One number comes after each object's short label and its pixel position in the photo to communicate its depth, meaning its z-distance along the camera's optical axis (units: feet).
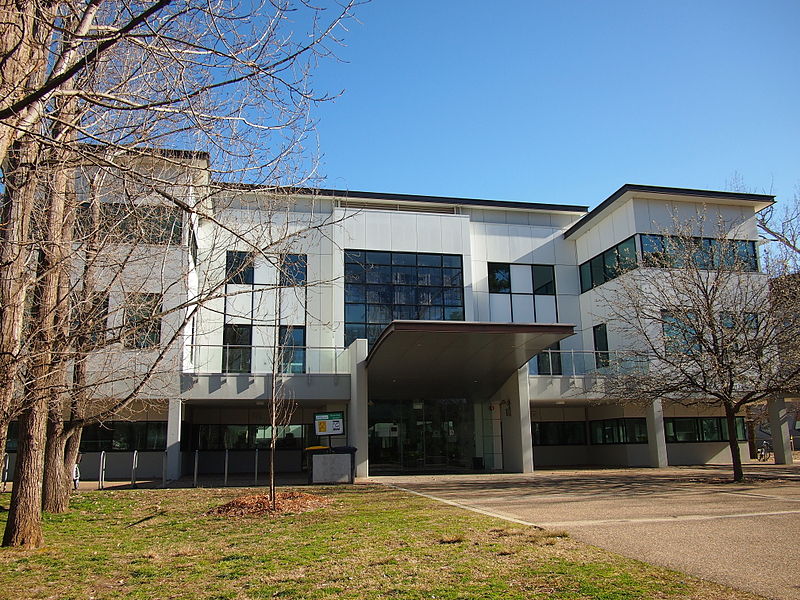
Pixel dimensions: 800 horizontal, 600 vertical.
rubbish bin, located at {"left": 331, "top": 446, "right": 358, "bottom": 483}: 68.74
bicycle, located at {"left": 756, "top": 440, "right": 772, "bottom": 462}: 113.09
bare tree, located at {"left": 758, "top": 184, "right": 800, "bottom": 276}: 81.15
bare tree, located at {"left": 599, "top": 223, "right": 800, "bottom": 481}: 68.28
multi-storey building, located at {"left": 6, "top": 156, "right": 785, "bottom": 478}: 80.79
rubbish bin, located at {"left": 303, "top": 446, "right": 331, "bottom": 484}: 68.18
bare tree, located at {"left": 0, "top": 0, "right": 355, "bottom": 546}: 16.10
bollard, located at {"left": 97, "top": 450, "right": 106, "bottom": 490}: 72.25
